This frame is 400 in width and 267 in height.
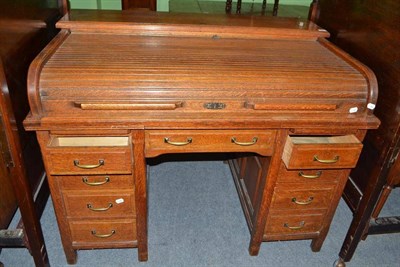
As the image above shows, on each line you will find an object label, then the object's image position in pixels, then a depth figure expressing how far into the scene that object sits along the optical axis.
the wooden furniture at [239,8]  2.83
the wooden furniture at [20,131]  1.44
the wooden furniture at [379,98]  1.62
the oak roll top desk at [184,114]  1.41
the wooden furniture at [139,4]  3.47
